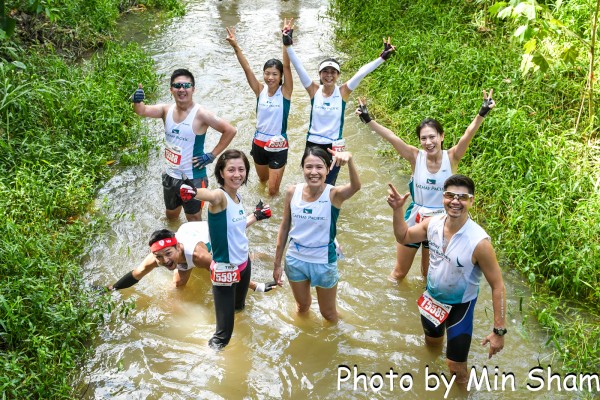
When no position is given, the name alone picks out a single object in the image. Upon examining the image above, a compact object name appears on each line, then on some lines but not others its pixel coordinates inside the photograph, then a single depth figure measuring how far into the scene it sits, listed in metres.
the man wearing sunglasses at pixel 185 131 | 6.21
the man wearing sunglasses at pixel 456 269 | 4.33
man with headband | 5.45
